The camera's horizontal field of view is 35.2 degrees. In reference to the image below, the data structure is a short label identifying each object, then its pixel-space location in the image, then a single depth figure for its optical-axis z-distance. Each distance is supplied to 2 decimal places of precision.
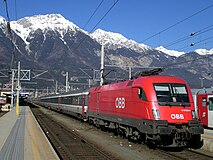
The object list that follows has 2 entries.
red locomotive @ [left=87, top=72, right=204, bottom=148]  13.35
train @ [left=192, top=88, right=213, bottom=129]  22.92
